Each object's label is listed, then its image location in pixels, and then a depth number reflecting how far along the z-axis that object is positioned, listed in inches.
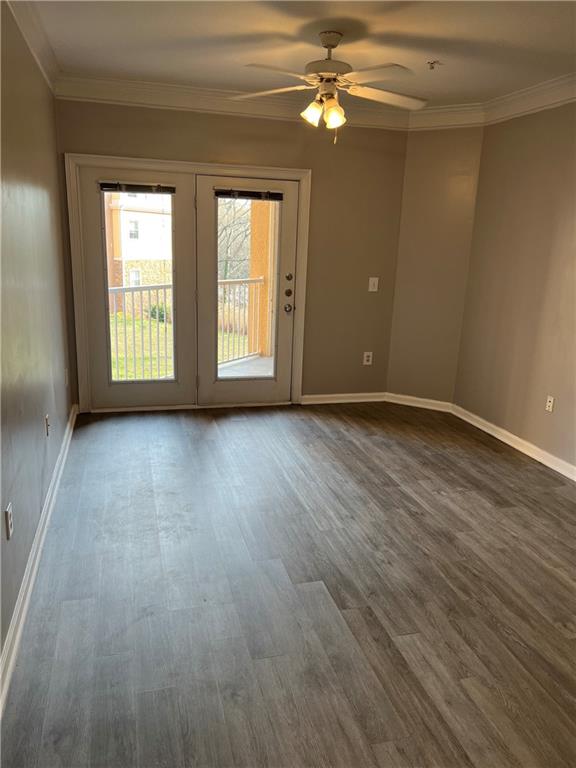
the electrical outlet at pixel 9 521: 79.0
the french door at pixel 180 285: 171.0
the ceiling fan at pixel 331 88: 113.7
